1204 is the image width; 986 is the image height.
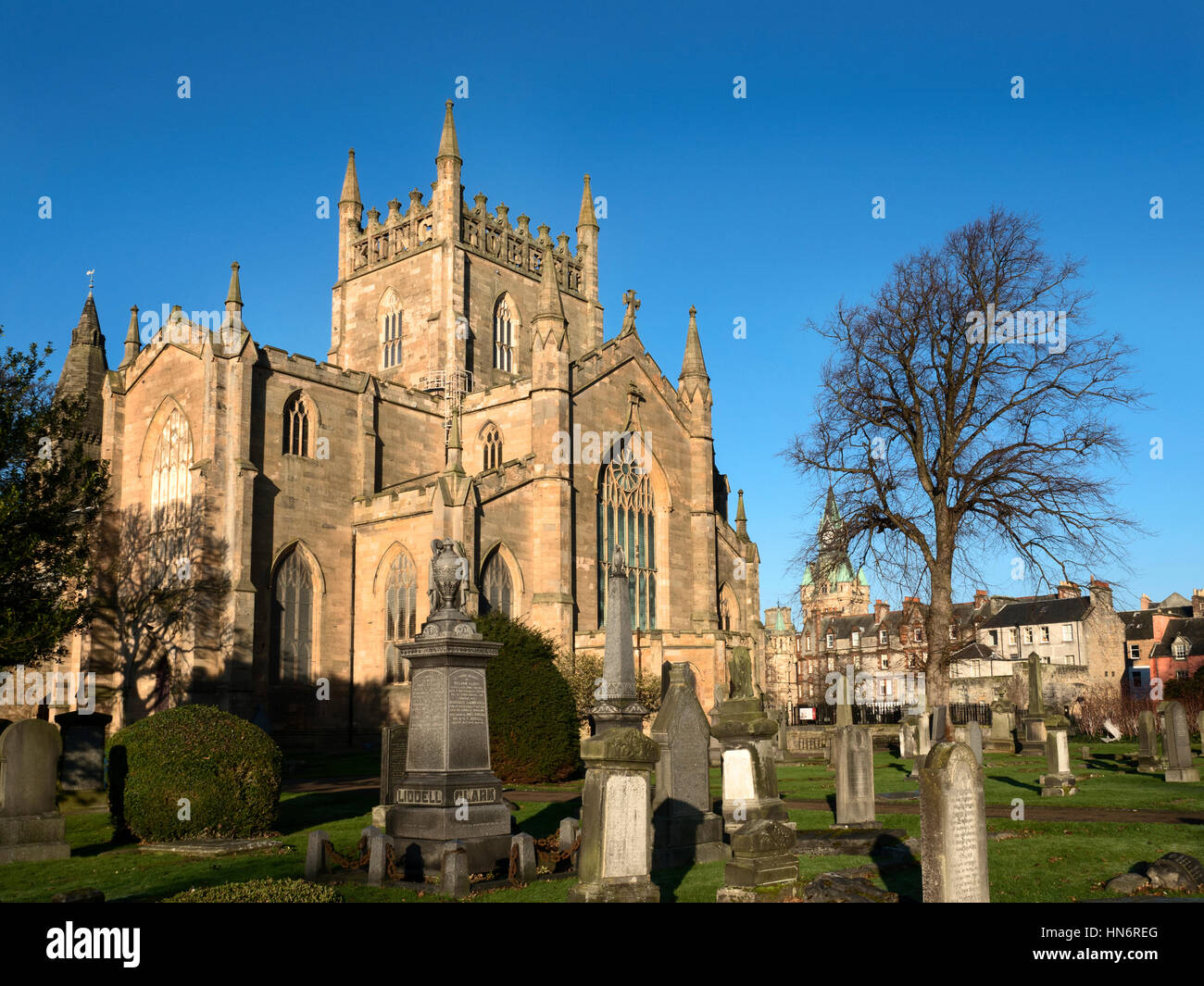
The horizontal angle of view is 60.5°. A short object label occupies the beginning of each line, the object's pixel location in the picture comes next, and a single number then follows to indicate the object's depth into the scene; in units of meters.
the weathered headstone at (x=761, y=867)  10.38
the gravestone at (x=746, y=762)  14.24
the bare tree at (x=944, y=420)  27.92
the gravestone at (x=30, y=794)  14.62
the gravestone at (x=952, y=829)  8.07
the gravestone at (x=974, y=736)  18.58
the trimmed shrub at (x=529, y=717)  24.98
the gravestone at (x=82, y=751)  19.75
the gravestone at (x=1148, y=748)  25.92
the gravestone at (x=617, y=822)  9.62
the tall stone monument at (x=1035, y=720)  31.16
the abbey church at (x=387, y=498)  35.03
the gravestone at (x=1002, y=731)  32.91
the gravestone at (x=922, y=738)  27.05
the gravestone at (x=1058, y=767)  20.59
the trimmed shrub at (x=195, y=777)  15.20
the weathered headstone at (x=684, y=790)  13.45
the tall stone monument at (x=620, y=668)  14.92
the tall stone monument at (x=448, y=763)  12.82
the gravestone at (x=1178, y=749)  22.81
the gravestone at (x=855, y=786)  15.68
